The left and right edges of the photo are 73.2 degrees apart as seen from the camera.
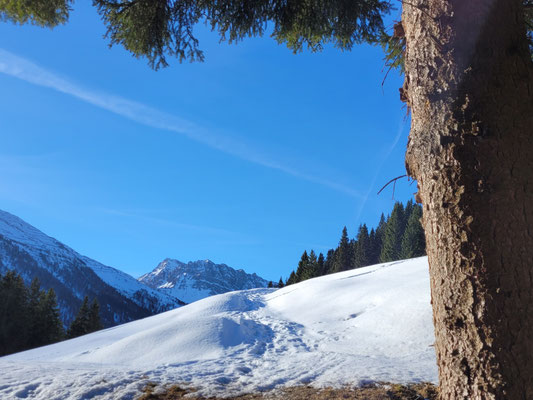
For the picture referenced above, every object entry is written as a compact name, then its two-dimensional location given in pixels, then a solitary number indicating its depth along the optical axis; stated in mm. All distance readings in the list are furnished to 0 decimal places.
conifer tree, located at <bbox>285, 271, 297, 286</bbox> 66988
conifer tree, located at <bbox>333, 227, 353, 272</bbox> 69625
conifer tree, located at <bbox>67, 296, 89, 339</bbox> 39956
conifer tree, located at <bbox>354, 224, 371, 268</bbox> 71050
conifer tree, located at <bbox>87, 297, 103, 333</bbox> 40250
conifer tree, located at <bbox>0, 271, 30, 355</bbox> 35000
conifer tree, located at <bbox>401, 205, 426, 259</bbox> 60031
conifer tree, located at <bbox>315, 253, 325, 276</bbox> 65825
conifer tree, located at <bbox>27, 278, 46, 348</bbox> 36344
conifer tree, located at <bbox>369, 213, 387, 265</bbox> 73562
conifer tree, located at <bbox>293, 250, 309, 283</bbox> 64812
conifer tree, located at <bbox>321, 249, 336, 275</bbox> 73188
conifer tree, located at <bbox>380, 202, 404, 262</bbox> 64750
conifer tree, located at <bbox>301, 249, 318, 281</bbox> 61862
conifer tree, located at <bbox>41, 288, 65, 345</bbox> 37094
